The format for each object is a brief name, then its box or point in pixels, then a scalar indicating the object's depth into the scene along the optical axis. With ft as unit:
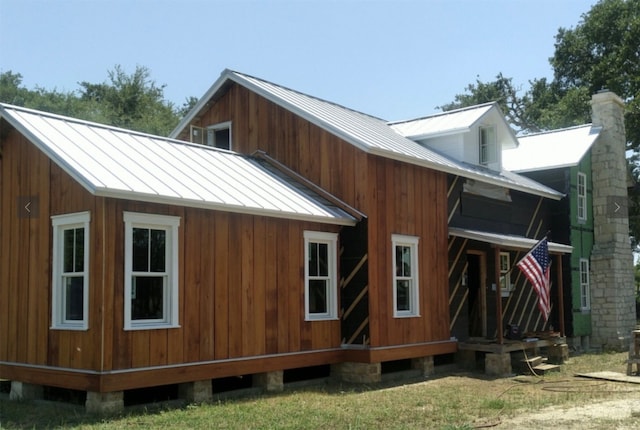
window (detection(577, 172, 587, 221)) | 78.59
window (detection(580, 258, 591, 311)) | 77.30
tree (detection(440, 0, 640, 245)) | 121.90
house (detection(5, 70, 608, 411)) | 36.60
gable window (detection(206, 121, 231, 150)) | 59.67
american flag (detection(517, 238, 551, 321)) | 53.52
